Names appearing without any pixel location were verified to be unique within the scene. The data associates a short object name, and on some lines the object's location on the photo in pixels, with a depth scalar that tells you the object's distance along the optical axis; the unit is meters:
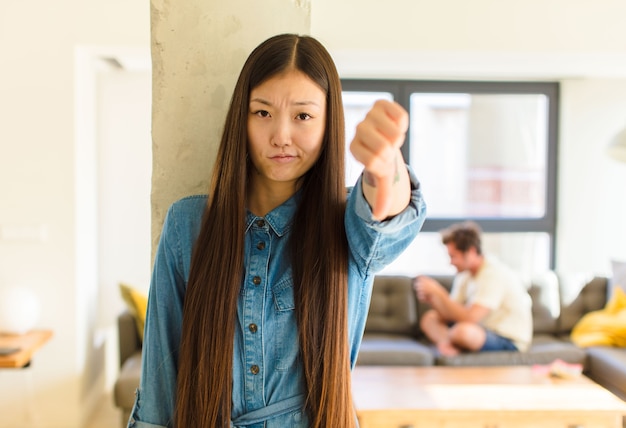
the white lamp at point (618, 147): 3.05
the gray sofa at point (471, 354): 3.90
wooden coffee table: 2.89
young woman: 1.06
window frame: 5.09
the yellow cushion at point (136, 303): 3.89
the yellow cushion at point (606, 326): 4.24
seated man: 3.92
